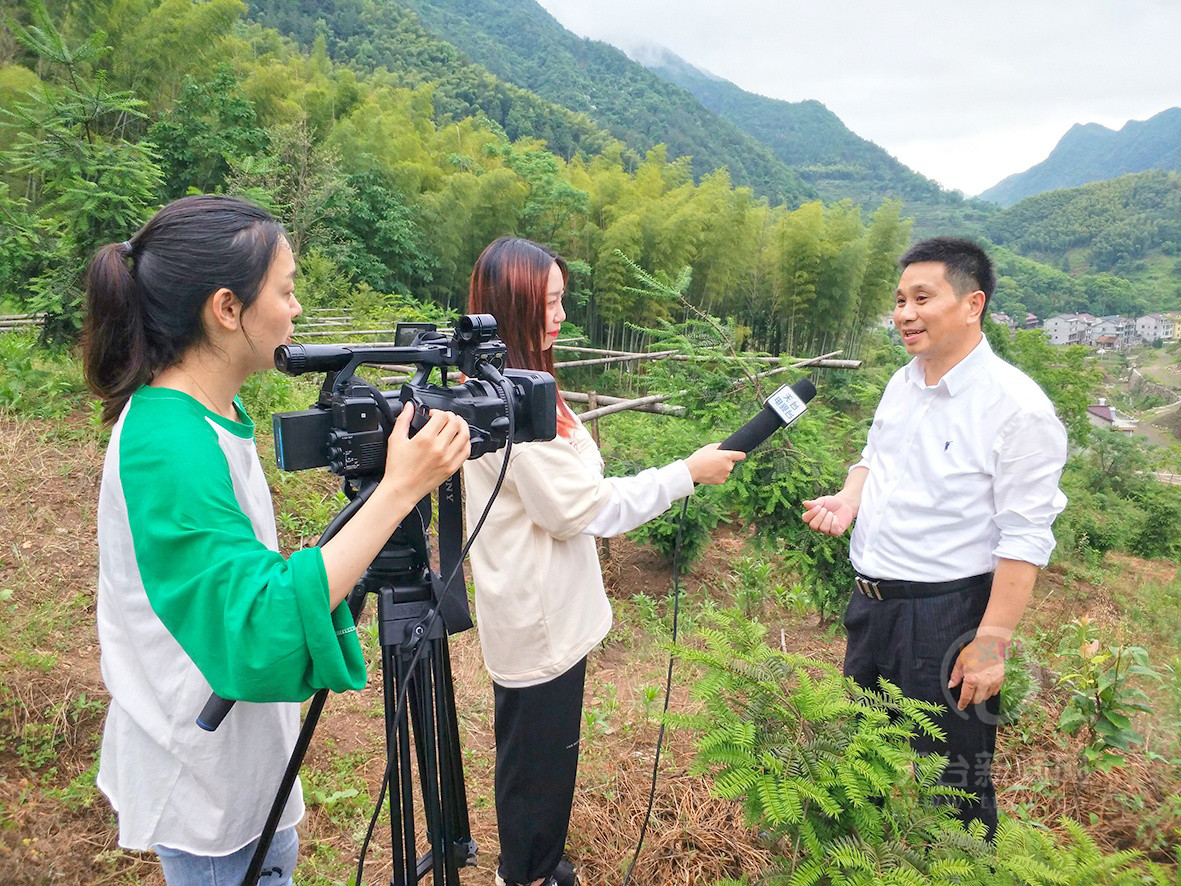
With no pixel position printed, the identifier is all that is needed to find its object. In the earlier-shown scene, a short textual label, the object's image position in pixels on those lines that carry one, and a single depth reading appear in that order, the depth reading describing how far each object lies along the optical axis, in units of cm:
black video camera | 94
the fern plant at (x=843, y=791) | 99
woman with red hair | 145
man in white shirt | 155
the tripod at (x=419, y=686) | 103
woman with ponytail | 83
